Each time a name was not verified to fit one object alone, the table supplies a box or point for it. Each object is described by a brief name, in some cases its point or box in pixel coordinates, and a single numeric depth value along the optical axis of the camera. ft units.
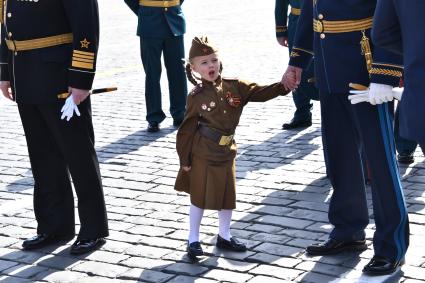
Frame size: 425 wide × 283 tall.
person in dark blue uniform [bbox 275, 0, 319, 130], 49.12
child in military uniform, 31.63
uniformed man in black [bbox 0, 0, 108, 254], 31.58
